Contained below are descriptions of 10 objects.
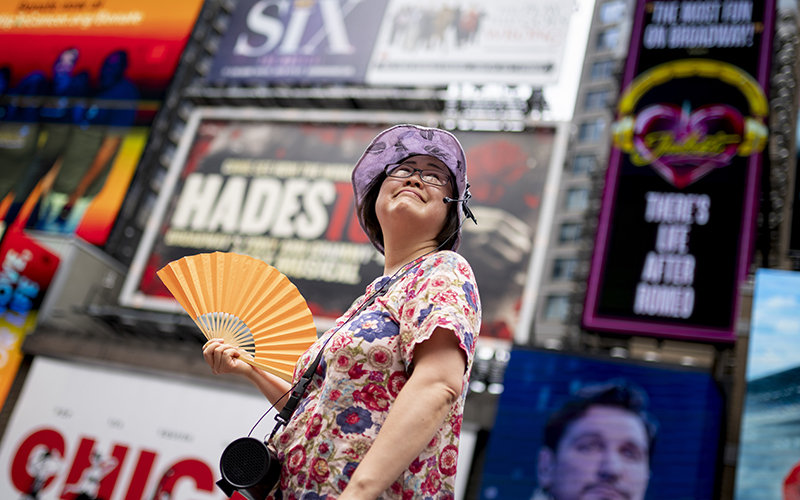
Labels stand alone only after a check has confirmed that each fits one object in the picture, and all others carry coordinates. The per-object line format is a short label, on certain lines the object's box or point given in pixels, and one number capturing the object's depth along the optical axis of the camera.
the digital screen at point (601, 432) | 9.50
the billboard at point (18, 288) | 14.45
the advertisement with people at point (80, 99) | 16.78
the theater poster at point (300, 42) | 16.66
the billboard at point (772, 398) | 8.95
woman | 1.47
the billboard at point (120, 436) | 11.93
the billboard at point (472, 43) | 14.92
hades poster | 13.62
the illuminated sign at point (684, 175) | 10.80
